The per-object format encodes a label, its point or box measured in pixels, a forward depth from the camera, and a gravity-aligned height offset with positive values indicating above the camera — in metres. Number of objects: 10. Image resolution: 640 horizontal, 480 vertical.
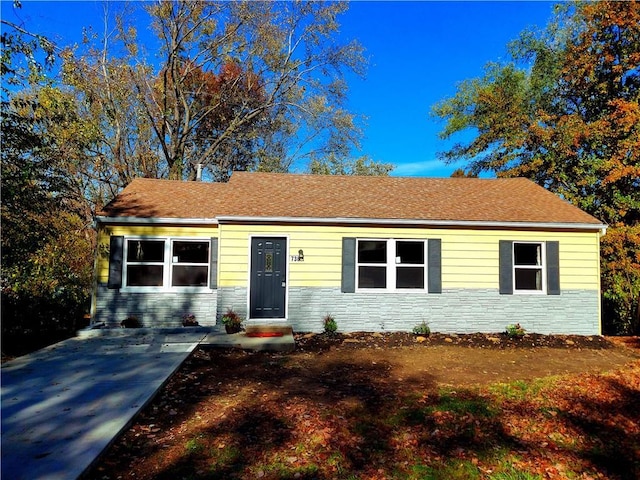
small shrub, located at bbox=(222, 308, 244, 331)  8.71 -1.29
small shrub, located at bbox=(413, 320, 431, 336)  9.26 -1.50
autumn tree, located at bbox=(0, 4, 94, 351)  6.73 +1.05
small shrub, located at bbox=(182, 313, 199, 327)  9.70 -1.46
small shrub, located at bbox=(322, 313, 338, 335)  9.10 -1.39
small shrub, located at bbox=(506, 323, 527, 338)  9.34 -1.51
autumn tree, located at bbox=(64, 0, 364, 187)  17.69 +8.91
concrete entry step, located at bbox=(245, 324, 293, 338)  8.43 -1.47
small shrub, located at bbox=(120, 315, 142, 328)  9.41 -1.49
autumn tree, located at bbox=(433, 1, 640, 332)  13.03 +6.49
